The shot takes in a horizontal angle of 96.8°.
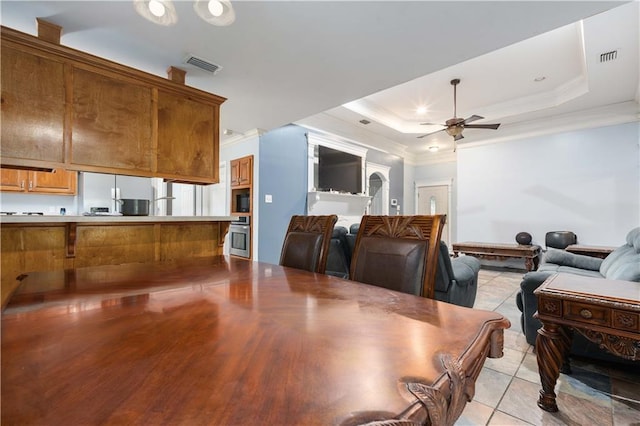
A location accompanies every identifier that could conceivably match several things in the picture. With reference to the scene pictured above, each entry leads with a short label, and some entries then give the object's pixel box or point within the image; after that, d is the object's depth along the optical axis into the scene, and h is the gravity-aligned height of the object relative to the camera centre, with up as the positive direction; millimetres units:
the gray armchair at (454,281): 2229 -583
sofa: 1888 -583
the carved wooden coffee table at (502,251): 4988 -728
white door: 7348 +317
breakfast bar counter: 1802 -220
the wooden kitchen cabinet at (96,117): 1918 +762
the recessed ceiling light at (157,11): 1777 +1294
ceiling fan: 4098 +1265
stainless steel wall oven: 4625 -445
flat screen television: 5301 +806
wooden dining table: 394 -275
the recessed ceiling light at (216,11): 1745 +1263
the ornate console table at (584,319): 1327 -531
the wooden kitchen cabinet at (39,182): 3764 +408
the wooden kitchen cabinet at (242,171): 4609 +683
